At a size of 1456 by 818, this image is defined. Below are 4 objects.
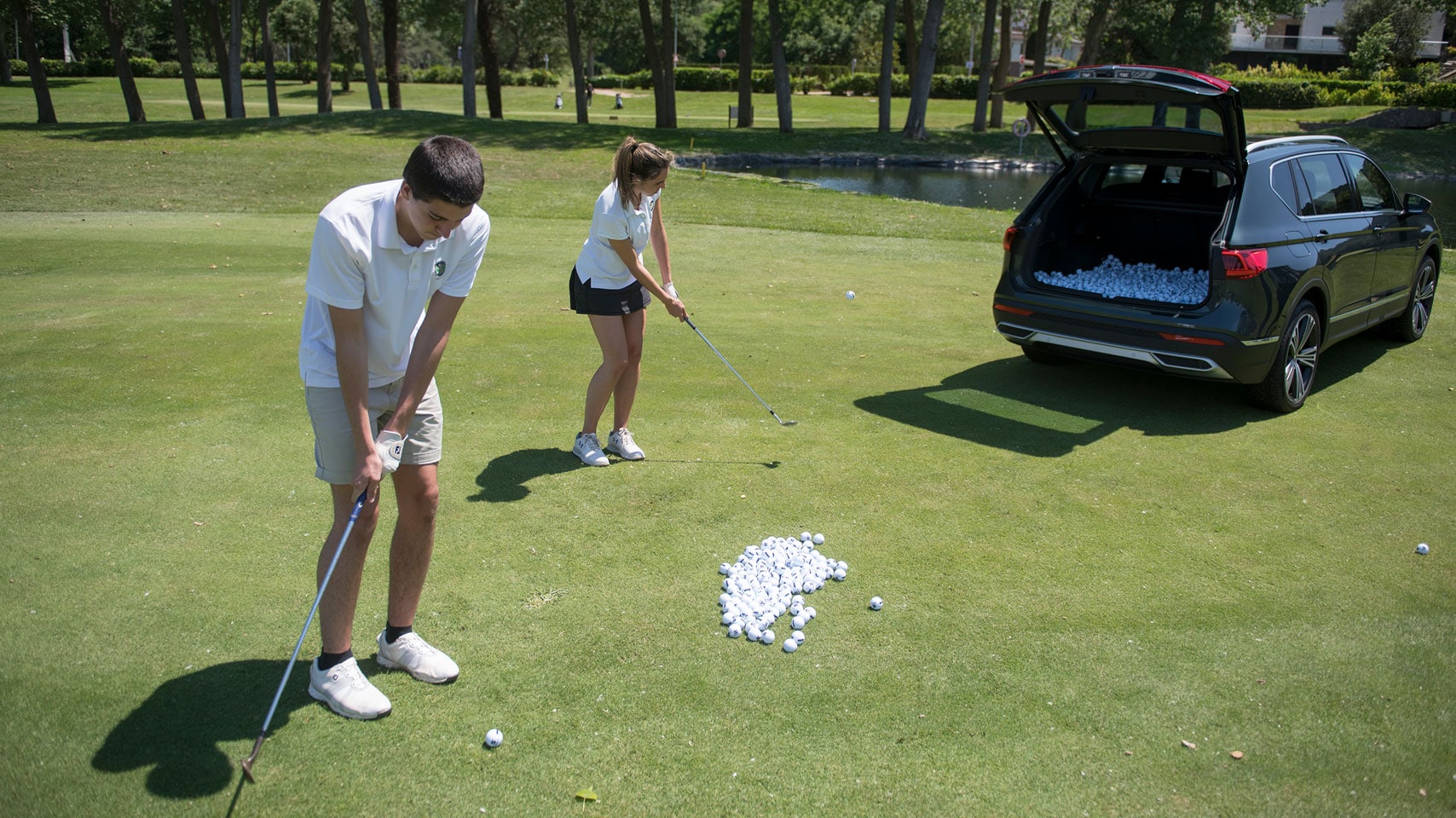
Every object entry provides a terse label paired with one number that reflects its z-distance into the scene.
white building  81.56
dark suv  6.76
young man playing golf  3.16
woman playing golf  5.64
